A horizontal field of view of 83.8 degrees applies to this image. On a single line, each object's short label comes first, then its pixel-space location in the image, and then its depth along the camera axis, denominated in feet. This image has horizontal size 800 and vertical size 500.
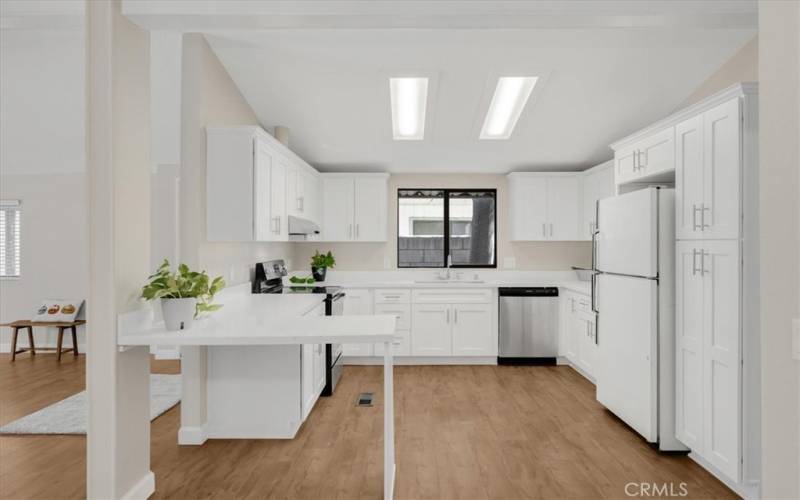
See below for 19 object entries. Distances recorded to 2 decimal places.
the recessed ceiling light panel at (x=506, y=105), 13.76
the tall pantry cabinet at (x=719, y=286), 7.94
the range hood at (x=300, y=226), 13.82
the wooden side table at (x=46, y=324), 17.49
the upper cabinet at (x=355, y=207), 18.45
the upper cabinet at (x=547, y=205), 18.17
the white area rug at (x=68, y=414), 11.15
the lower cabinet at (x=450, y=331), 17.19
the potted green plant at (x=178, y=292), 7.93
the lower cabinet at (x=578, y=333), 14.88
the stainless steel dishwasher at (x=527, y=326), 17.15
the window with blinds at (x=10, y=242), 19.20
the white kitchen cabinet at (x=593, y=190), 16.08
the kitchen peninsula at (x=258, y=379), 9.57
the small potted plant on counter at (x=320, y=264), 18.26
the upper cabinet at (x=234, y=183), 10.69
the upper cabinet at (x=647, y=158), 10.23
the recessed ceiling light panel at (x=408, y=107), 13.99
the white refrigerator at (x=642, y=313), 9.99
